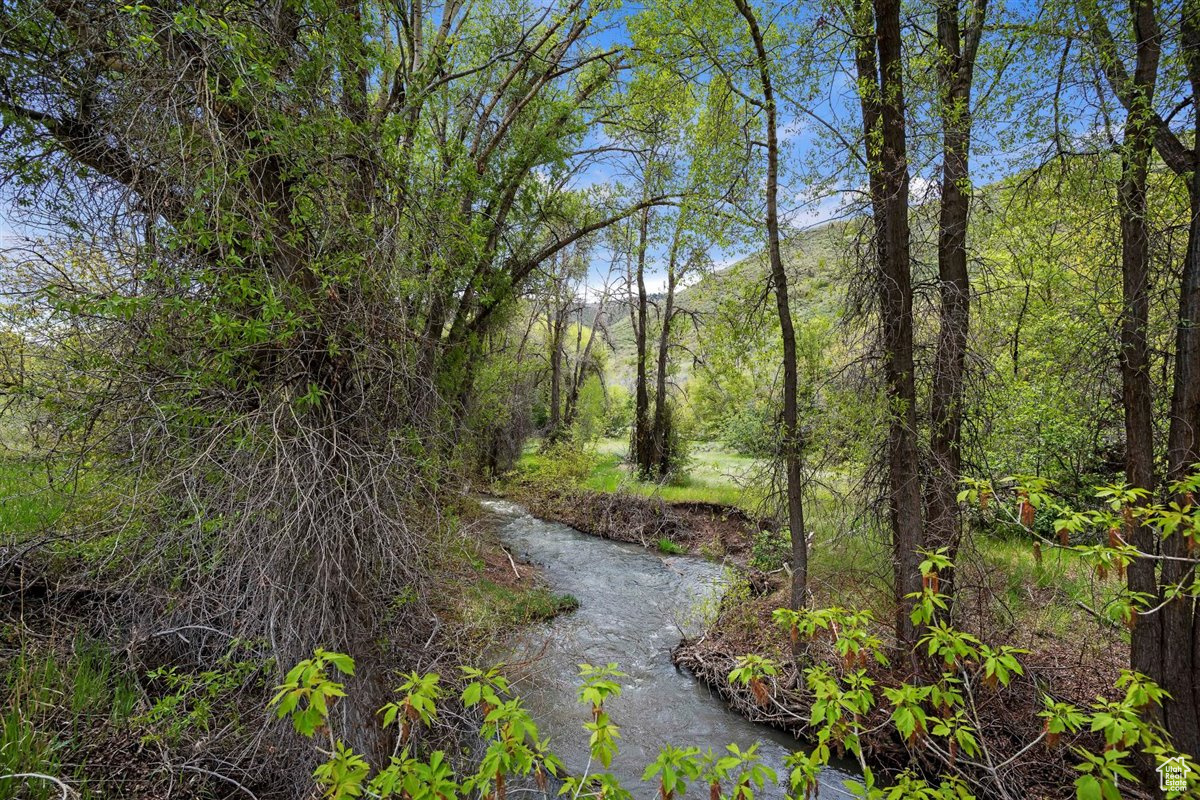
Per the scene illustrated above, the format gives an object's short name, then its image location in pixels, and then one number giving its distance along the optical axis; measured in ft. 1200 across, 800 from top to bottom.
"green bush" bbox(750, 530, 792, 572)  29.89
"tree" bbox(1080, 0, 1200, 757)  13.83
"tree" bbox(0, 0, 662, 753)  9.69
